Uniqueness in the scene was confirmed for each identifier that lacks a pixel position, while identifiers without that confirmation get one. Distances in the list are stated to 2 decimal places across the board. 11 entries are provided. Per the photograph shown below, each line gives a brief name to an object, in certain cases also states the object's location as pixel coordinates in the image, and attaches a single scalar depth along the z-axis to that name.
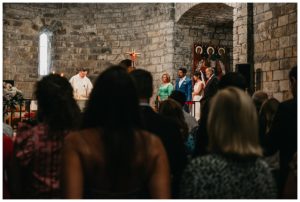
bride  11.23
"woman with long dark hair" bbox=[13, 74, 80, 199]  2.41
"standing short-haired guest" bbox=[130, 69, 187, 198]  2.68
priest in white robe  12.82
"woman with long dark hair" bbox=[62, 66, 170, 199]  1.98
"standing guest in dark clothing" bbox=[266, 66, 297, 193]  3.04
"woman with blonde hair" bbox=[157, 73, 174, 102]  11.88
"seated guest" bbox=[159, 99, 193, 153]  3.63
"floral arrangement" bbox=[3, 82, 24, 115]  7.48
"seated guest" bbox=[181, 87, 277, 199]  2.11
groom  11.70
